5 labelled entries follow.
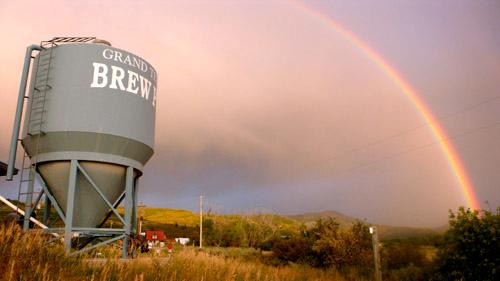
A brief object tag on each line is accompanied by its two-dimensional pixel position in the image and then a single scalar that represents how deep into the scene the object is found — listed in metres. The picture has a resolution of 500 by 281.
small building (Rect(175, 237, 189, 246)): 57.31
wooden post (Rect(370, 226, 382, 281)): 18.55
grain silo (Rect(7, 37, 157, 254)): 13.52
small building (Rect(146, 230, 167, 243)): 49.83
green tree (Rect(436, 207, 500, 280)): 13.37
